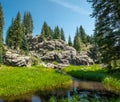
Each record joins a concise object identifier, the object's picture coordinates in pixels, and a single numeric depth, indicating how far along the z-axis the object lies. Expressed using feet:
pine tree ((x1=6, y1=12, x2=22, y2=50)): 136.49
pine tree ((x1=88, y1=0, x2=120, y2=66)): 48.39
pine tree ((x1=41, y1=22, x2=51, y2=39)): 189.33
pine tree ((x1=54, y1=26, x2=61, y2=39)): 200.24
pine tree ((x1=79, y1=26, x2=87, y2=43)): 216.95
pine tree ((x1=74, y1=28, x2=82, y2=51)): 189.22
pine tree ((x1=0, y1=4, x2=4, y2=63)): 131.64
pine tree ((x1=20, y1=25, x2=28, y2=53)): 145.76
